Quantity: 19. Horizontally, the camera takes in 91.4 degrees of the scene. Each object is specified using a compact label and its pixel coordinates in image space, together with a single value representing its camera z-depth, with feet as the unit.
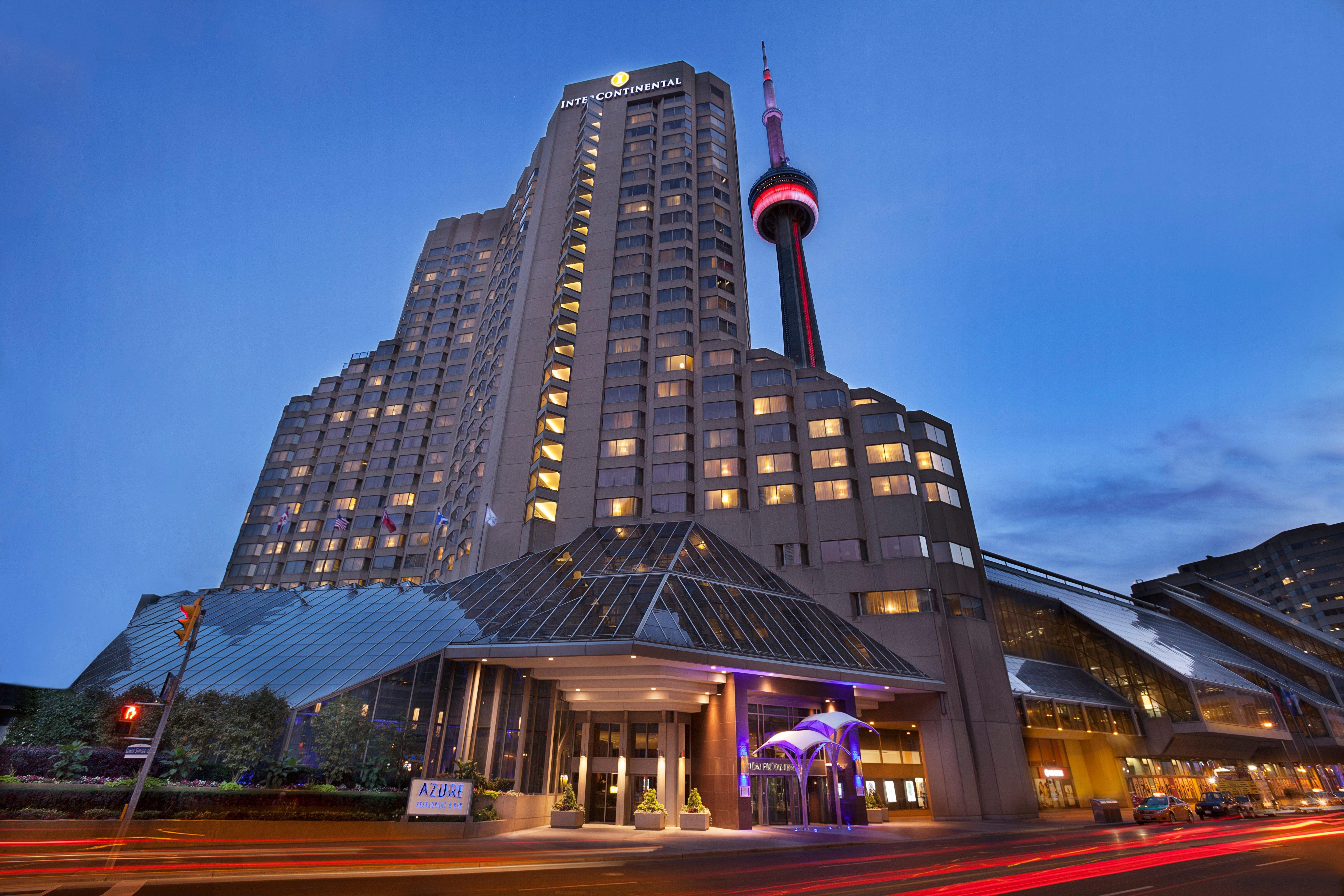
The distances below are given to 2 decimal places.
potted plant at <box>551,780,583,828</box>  120.98
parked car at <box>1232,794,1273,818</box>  163.94
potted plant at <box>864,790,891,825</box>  145.79
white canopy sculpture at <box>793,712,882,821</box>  128.16
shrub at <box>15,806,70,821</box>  75.20
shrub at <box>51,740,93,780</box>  84.69
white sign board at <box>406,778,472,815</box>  92.12
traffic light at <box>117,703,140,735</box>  65.87
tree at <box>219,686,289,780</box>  95.09
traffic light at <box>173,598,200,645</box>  72.90
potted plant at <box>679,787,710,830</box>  120.98
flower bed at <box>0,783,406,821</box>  76.89
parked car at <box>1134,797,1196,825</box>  145.59
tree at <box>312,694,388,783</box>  99.40
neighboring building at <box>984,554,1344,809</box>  200.85
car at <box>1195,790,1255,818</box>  160.56
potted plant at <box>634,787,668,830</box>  118.93
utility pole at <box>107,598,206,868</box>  67.62
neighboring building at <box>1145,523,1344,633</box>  484.74
